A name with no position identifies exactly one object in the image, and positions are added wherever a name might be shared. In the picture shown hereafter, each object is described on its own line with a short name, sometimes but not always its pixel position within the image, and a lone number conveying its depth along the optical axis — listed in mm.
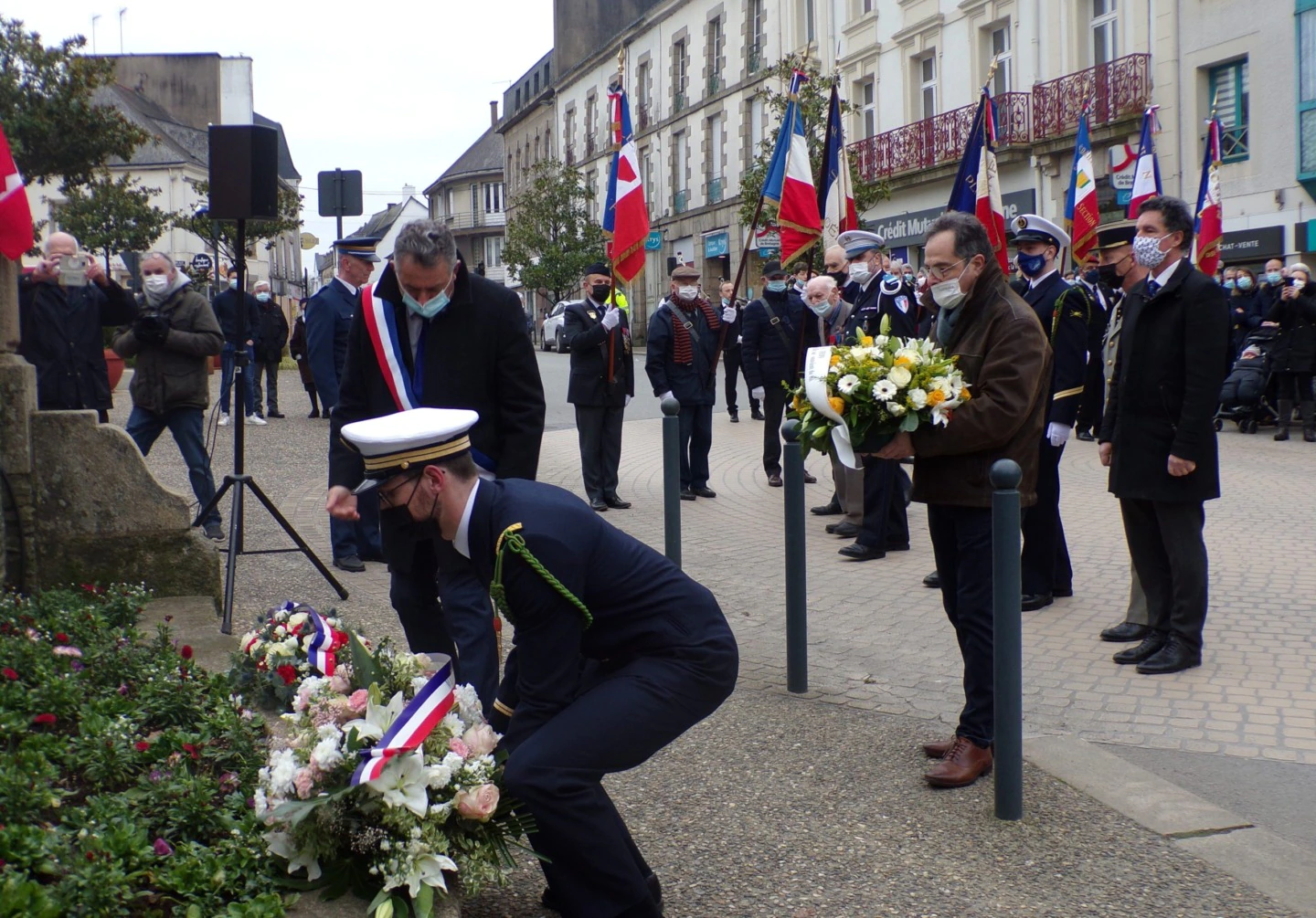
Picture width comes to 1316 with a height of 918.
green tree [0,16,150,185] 27188
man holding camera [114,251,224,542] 8875
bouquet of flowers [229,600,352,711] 4598
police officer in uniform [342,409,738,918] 3424
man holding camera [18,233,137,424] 9156
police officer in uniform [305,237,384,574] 8852
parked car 43581
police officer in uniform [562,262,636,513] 11789
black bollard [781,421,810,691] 5953
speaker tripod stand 6805
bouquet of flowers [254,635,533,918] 3332
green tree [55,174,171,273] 41219
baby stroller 16609
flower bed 3209
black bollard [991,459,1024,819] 4465
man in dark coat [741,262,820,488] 12539
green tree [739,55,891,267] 29766
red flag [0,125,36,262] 6230
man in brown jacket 4855
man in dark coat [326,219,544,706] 5047
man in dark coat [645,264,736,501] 12391
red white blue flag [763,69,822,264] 12203
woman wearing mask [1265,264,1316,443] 15445
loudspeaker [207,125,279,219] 7680
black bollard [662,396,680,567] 7020
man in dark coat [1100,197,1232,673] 6035
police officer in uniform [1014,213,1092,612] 7582
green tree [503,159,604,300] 52031
